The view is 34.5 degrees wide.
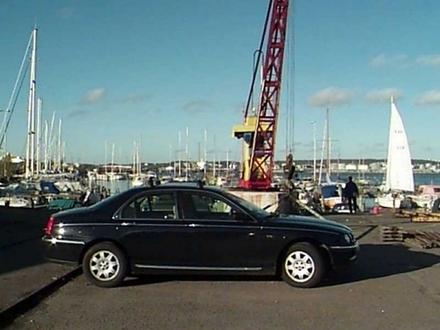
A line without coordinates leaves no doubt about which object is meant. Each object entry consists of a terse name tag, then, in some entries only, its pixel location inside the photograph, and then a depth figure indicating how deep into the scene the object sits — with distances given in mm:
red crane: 44688
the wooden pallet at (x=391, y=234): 17391
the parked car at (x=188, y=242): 10539
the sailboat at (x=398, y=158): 44375
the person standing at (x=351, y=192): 30234
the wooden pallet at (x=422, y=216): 25062
